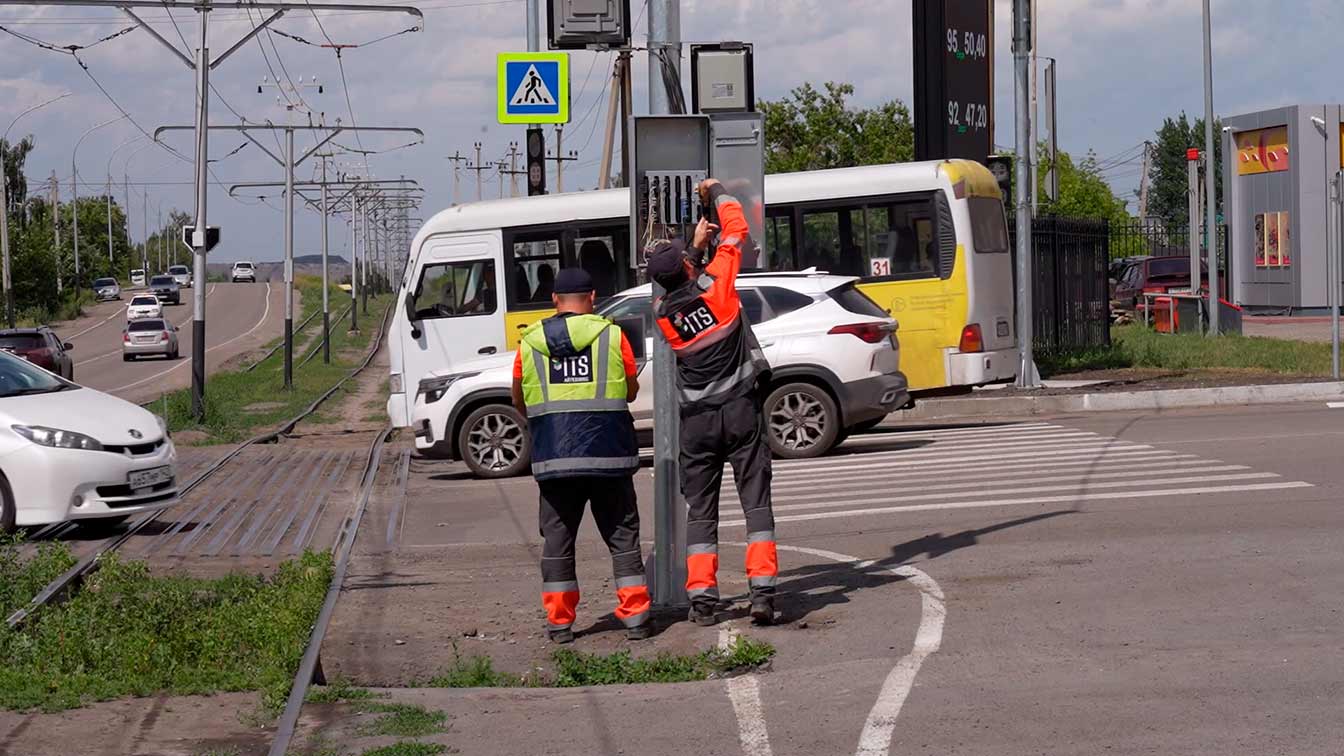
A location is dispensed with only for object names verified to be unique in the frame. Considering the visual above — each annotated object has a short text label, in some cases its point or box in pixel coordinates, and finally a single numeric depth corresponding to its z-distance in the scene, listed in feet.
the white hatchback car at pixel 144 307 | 223.71
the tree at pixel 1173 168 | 319.47
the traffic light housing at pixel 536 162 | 80.07
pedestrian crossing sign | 75.31
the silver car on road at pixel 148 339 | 188.55
